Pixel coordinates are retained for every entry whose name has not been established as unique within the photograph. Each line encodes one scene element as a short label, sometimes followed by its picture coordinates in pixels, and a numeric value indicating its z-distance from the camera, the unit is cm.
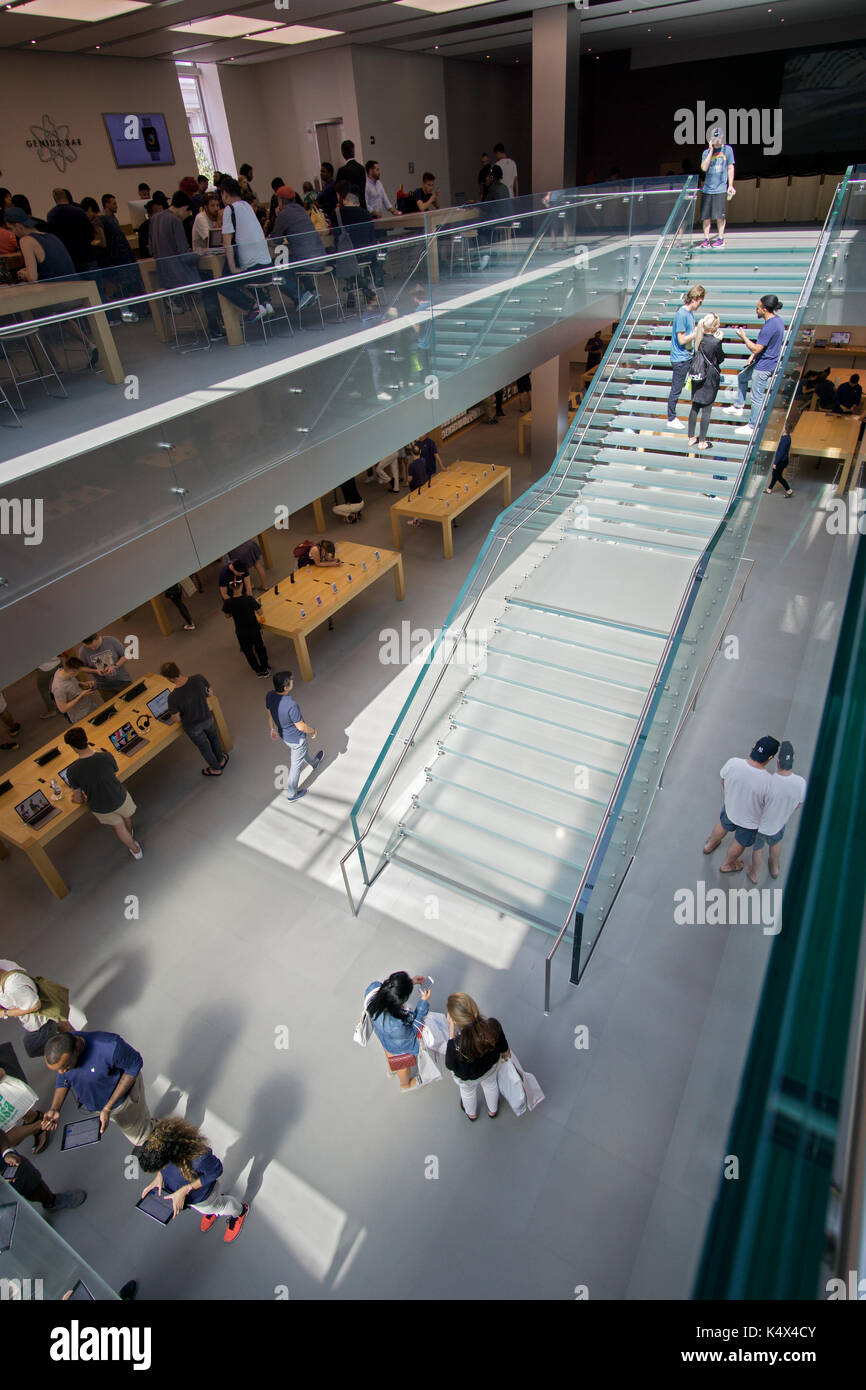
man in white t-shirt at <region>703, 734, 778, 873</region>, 482
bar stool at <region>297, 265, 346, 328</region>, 698
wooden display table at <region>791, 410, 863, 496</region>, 1089
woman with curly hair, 347
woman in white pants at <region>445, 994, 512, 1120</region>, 384
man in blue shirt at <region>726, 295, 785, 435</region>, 721
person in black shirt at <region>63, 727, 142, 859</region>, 574
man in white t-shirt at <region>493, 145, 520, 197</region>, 1209
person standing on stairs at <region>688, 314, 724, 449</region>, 719
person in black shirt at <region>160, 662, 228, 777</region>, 653
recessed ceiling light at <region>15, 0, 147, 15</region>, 959
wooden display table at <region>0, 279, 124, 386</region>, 549
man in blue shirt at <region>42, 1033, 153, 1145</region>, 389
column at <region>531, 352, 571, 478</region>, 1248
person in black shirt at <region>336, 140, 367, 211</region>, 897
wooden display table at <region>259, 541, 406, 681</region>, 812
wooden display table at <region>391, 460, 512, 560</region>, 1038
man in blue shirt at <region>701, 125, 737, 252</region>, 927
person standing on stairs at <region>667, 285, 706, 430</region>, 746
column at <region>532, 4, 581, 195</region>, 1149
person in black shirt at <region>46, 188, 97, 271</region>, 797
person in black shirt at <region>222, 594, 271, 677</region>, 775
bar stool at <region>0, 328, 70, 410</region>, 490
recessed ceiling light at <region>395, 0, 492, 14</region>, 1116
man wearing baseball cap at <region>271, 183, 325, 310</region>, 753
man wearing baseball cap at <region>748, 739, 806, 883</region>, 473
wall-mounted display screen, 1307
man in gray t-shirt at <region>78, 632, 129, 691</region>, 744
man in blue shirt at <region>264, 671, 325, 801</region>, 623
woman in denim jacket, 400
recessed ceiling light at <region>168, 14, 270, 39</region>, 1120
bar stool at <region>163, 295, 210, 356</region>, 597
